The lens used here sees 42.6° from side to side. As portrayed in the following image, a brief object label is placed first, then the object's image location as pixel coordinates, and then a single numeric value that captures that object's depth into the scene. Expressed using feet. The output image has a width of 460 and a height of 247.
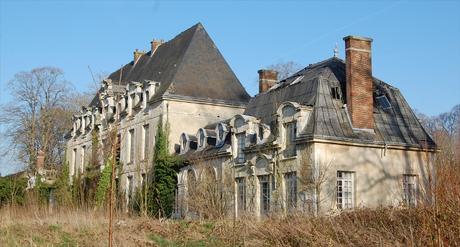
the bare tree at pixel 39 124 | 153.07
